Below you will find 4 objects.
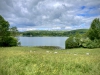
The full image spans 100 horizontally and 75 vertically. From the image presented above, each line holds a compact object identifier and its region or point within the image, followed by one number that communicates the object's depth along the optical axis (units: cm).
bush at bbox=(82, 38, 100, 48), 2245
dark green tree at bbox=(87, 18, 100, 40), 2435
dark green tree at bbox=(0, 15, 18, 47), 2062
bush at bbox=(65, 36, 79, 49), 2364
